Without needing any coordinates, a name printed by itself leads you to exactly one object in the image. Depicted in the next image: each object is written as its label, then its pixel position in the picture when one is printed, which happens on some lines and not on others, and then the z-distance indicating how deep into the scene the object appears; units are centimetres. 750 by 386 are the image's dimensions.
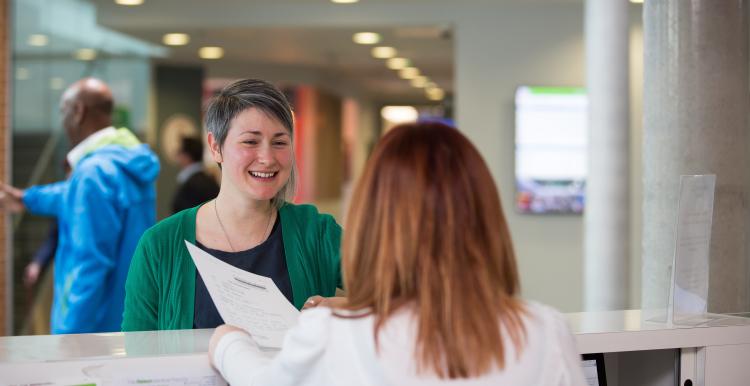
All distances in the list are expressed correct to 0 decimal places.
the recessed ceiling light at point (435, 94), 1612
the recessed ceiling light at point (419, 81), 1377
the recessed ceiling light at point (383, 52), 977
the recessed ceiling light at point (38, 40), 708
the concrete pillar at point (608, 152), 569
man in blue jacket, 365
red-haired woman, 135
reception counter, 173
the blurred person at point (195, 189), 671
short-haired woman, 213
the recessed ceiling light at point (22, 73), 699
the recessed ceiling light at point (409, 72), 1230
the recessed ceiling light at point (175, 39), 859
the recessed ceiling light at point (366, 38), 838
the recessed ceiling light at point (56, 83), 732
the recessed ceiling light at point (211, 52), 994
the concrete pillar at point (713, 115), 301
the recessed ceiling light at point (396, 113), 1990
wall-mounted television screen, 743
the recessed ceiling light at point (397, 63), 1109
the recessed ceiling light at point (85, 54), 771
